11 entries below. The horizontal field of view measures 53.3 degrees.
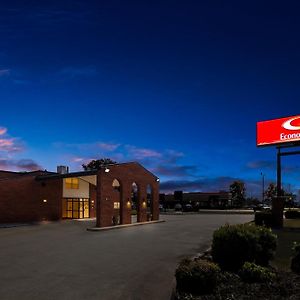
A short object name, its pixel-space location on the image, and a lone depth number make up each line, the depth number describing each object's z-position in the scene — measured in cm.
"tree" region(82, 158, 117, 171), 6832
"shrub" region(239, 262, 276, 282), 667
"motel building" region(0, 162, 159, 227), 2561
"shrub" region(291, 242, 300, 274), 767
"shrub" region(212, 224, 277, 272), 804
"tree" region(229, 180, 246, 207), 9416
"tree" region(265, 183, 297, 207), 9614
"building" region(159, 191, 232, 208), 7957
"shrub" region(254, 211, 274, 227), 2318
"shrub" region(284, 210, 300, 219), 3231
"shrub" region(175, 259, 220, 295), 604
